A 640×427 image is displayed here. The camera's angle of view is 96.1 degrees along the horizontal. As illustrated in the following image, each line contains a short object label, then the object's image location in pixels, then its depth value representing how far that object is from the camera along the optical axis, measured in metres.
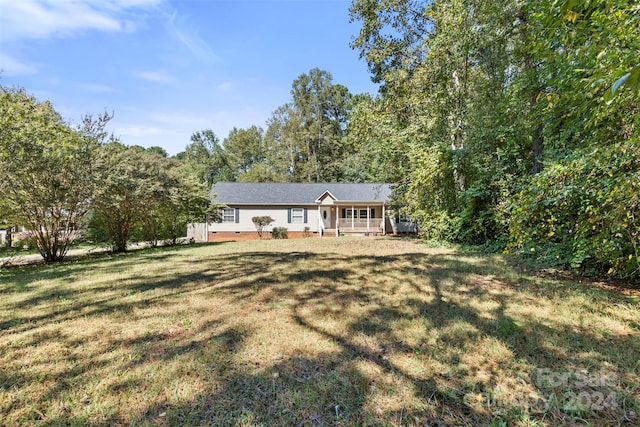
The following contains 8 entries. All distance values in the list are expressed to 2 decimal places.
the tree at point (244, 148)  40.53
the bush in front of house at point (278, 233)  20.50
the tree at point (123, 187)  9.91
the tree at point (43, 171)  7.30
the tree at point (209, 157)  41.12
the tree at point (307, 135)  35.66
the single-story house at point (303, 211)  21.30
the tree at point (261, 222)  20.62
